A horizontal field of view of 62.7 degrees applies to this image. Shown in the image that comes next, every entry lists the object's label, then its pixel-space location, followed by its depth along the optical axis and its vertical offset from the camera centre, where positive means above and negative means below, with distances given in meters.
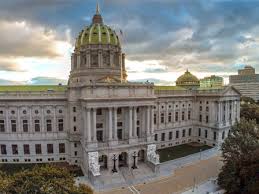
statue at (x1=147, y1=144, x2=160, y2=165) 50.76 -16.72
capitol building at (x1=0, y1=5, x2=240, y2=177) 47.78 -7.73
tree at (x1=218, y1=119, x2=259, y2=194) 34.38 -13.68
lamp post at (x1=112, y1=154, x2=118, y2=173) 48.28 -16.81
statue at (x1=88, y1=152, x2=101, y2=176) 44.94 -16.30
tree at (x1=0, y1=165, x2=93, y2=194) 24.50 -11.45
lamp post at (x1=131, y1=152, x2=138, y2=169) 50.32 -17.17
